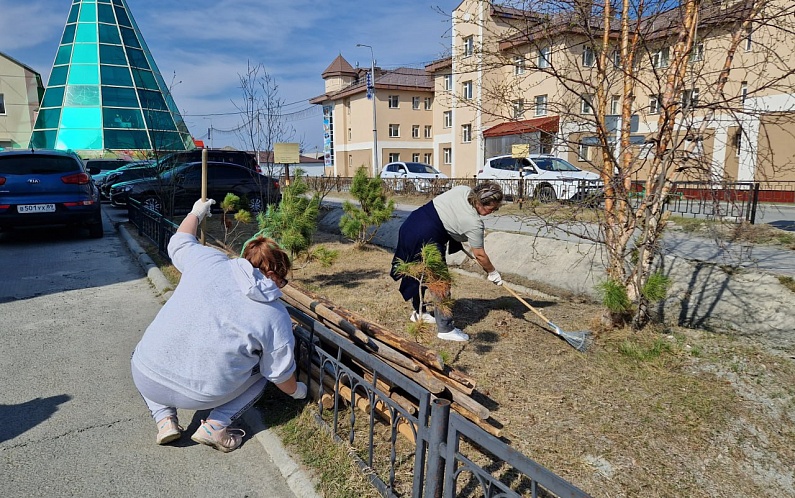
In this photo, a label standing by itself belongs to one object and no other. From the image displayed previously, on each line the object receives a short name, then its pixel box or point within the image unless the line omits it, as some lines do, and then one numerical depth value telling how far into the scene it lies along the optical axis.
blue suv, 8.39
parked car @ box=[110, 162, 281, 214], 11.97
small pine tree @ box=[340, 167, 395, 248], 8.54
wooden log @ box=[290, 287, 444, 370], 2.87
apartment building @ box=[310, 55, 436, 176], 41.47
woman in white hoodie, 2.57
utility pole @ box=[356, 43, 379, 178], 32.76
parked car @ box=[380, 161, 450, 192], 18.69
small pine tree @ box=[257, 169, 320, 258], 6.07
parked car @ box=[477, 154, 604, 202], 13.20
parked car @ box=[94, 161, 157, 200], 16.74
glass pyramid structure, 31.69
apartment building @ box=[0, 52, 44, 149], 36.38
